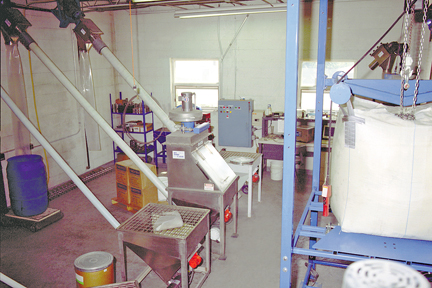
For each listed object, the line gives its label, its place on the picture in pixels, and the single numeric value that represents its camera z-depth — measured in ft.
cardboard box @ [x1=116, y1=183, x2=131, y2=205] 16.62
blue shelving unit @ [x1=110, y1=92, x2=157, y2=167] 22.68
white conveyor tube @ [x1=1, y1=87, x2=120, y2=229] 12.34
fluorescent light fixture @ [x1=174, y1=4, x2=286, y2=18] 17.06
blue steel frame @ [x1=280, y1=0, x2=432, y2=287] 5.30
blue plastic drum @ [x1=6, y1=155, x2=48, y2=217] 14.56
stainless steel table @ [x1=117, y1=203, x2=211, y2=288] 8.61
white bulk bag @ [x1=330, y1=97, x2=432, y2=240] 5.25
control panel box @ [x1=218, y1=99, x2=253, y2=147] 21.44
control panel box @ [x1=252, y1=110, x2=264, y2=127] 21.65
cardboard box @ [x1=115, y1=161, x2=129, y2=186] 16.48
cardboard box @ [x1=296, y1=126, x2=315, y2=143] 20.11
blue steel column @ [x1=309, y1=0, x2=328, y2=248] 8.20
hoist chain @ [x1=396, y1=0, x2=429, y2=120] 5.50
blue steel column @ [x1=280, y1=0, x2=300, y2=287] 5.28
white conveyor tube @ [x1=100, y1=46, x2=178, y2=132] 12.60
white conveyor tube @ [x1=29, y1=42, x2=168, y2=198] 12.16
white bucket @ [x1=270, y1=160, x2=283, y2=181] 20.98
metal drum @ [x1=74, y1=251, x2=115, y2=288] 9.39
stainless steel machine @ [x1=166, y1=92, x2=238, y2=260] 11.29
